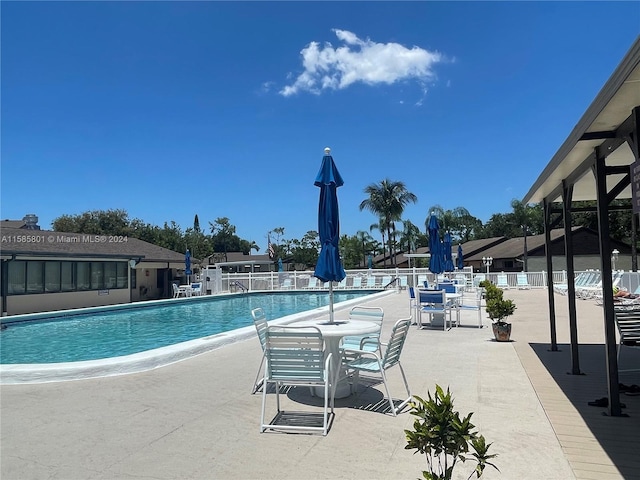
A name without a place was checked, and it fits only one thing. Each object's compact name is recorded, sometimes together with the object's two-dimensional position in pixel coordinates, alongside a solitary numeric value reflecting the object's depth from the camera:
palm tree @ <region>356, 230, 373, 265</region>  57.59
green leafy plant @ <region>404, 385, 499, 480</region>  1.88
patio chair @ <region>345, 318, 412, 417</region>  4.27
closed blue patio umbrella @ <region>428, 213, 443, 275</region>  11.96
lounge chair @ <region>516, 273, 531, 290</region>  24.28
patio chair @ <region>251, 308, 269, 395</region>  4.95
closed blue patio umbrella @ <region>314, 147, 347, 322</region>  5.09
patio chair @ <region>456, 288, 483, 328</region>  10.18
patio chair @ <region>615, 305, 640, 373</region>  4.93
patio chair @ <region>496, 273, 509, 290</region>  24.16
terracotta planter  7.92
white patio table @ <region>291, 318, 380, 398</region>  4.40
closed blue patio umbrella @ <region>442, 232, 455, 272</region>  15.39
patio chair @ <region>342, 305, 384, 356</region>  5.26
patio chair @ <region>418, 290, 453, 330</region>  9.57
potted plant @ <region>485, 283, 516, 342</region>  7.95
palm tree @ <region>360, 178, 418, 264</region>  43.75
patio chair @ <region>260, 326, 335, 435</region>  3.86
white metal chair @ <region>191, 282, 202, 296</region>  24.09
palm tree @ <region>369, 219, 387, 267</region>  45.33
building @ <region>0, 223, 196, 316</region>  16.75
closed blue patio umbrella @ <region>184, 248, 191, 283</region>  24.68
